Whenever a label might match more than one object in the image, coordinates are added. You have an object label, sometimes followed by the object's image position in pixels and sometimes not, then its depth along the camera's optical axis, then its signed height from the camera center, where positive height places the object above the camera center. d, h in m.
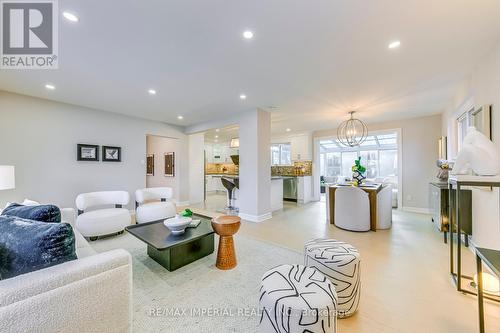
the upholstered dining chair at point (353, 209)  3.47 -0.79
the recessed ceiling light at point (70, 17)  1.68 +1.34
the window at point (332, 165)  9.39 +0.04
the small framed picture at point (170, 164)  6.33 +0.08
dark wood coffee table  2.08 -0.81
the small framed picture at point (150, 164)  7.18 +0.08
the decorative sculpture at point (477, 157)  1.62 +0.07
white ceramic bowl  2.23 -0.67
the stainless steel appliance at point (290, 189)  6.70 -0.82
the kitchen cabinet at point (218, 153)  9.56 +0.66
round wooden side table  2.19 -0.87
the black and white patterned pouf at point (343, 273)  1.49 -0.84
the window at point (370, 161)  8.48 +0.20
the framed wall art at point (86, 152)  4.07 +0.32
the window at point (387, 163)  8.02 +0.11
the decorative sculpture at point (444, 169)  3.17 -0.07
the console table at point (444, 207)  2.58 -0.63
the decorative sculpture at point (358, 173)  4.13 -0.16
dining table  3.55 -0.67
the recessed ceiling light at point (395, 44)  2.03 +1.31
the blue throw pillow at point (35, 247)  0.99 -0.42
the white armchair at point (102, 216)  2.94 -0.79
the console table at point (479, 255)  1.15 -0.56
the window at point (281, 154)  7.65 +0.50
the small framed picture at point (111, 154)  4.45 +0.31
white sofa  0.77 -0.60
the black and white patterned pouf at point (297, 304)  1.05 -0.78
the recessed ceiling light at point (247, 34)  1.89 +1.32
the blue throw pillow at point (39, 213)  1.36 -0.34
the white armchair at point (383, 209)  3.61 -0.82
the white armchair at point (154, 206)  3.50 -0.75
